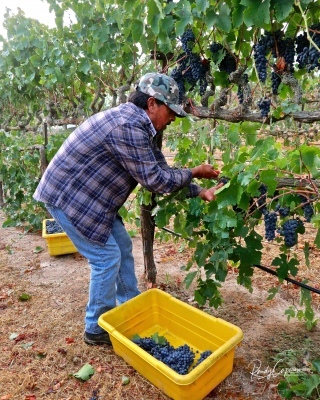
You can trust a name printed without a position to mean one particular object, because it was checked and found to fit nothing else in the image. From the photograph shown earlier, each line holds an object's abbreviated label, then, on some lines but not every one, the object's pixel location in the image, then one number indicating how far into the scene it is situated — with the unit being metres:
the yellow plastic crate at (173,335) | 2.01
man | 2.21
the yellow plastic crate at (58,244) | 4.31
